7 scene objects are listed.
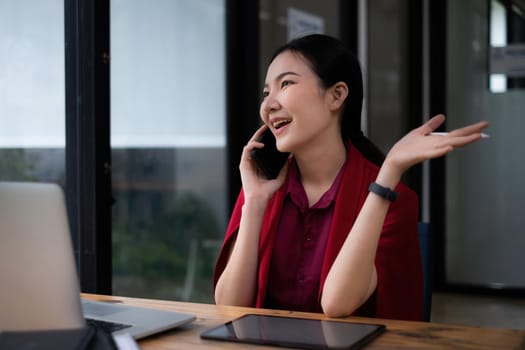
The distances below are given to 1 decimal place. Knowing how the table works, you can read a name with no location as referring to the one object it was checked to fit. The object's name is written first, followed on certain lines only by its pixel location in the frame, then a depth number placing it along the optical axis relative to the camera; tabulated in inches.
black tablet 68.3
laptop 63.1
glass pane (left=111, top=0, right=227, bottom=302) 126.0
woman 87.4
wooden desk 68.7
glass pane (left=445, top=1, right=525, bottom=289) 233.0
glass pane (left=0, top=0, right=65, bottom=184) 105.1
